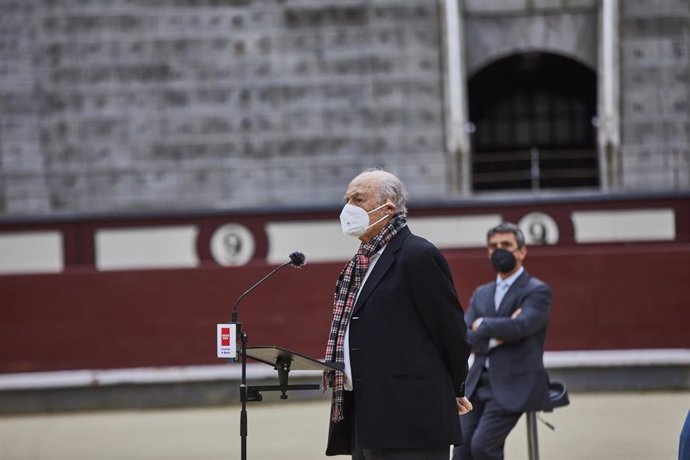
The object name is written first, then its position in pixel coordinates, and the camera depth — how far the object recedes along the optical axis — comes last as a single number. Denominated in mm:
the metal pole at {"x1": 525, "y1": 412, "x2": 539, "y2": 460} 12950
